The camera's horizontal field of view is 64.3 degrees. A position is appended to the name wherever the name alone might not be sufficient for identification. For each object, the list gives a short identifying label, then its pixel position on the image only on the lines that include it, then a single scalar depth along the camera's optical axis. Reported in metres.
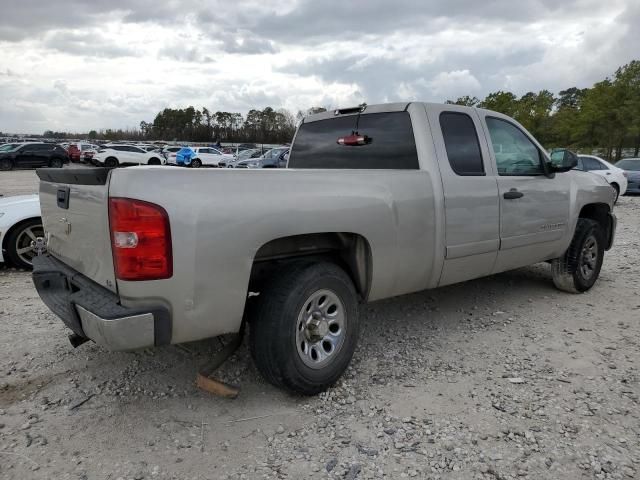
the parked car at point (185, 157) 33.07
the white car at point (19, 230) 6.04
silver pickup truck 2.51
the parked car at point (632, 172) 17.77
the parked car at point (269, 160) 21.50
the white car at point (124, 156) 34.38
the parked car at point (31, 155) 30.89
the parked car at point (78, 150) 39.28
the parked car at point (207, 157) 35.00
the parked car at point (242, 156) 32.27
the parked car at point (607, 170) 15.55
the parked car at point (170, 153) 37.50
